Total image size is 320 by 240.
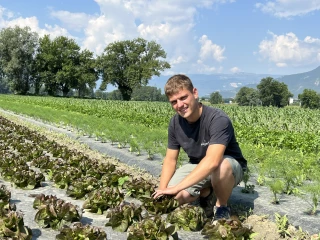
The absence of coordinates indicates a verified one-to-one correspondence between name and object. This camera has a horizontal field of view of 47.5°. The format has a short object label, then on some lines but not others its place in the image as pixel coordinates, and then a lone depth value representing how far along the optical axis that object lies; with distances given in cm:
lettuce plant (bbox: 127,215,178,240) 359
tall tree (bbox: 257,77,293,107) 11719
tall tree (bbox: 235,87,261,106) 12436
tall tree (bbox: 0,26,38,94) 6994
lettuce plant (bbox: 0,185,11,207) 474
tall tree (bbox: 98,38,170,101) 7356
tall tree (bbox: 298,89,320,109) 11135
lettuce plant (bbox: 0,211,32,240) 364
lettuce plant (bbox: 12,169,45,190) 585
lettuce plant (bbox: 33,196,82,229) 410
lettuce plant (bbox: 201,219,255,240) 357
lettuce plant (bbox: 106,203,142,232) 407
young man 403
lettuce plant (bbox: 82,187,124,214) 470
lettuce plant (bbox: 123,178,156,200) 525
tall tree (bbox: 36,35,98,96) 7469
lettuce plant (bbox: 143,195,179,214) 445
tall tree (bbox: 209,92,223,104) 17205
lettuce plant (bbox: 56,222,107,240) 353
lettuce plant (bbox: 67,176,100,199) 536
